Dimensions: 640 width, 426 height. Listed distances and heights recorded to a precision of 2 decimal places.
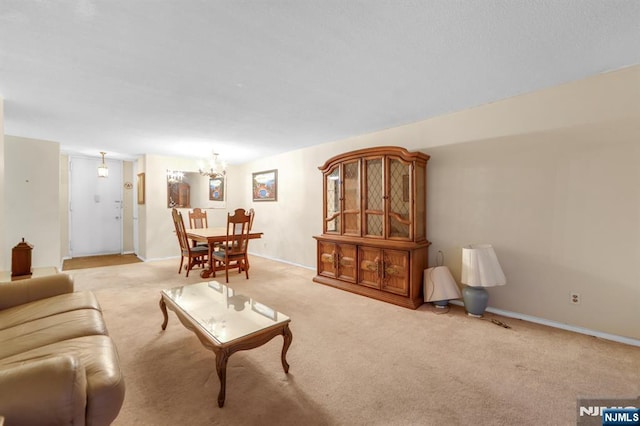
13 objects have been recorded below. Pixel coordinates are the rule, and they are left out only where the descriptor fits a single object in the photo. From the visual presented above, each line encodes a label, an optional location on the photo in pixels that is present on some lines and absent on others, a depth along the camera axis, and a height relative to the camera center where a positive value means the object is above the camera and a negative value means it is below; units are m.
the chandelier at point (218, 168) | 6.34 +1.03
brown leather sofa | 0.94 -0.69
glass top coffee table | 1.59 -0.77
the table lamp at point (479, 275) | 2.70 -0.66
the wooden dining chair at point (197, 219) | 5.67 -0.19
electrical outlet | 2.48 -0.81
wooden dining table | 4.25 -0.44
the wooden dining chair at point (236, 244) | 4.22 -0.55
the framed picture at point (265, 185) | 5.94 +0.57
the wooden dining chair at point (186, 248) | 4.46 -0.66
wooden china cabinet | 3.24 -0.20
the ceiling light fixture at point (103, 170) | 5.68 +0.84
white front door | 6.11 +0.05
